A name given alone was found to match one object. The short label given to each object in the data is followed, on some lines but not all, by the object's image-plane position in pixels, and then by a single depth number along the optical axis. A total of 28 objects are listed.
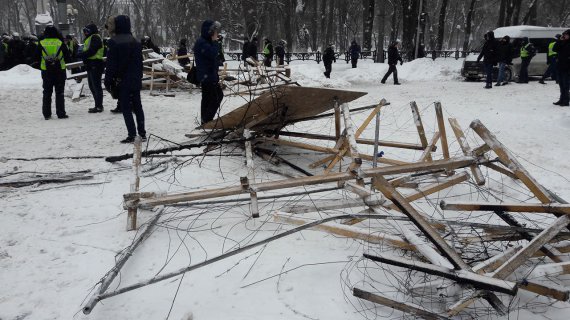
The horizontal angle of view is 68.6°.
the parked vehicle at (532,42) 14.08
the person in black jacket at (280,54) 17.38
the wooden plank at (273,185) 3.16
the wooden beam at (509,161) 3.05
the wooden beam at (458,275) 2.18
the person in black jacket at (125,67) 5.84
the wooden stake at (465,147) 4.22
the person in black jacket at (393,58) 14.37
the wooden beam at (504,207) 2.82
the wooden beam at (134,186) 3.33
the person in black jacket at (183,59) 15.25
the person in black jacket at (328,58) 16.23
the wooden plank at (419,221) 2.42
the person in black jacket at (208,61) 5.87
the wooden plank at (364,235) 2.92
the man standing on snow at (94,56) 8.21
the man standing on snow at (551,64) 11.16
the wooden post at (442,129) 4.73
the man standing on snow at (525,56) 12.98
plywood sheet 4.80
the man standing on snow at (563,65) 8.78
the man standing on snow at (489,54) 12.47
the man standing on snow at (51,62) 7.48
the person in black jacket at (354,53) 18.88
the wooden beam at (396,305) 2.30
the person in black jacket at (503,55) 12.41
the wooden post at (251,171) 2.99
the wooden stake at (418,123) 4.99
